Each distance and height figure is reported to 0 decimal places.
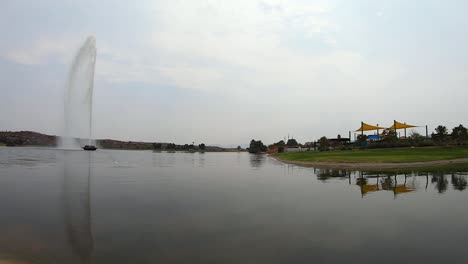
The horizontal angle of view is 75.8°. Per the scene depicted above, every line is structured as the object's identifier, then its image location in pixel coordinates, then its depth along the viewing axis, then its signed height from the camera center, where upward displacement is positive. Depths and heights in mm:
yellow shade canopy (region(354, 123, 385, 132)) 79019 +4581
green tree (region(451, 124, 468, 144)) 70438 +2450
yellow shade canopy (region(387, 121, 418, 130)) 76938 +4779
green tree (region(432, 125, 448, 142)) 70625 +2444
